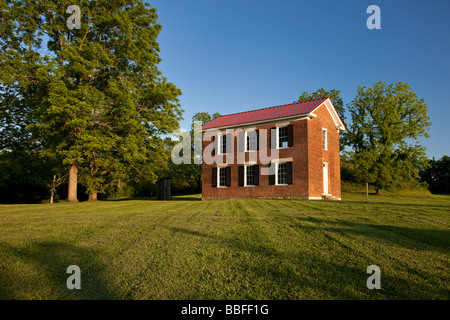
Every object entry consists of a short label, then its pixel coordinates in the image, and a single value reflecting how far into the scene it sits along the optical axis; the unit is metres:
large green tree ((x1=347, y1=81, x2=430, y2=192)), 31.81
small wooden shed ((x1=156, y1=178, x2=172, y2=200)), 25.09
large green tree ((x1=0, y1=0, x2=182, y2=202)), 18.00
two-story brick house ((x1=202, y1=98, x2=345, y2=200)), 20.08
